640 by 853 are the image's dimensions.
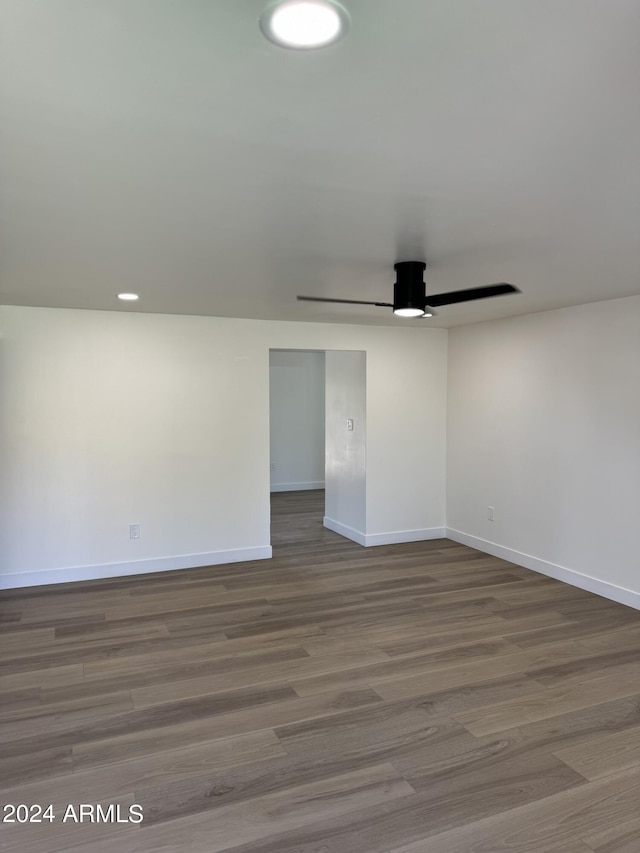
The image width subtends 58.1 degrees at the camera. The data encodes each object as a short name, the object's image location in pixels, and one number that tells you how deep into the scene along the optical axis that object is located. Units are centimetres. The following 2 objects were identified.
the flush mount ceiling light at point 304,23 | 109
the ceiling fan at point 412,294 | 311
